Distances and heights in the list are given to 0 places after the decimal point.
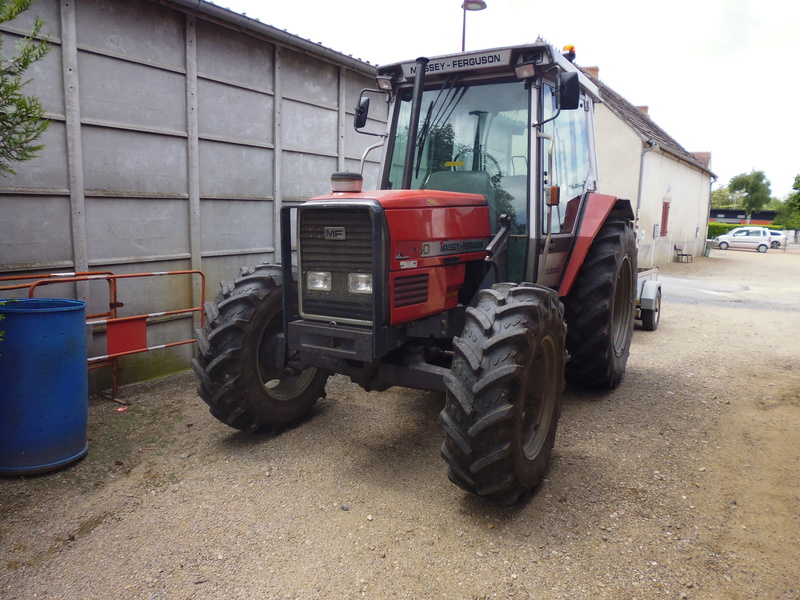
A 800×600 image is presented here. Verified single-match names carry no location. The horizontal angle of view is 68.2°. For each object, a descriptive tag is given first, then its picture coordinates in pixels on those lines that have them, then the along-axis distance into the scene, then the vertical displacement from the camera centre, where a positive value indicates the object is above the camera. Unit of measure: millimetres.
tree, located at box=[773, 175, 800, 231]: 42500 +701
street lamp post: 5925 +2138
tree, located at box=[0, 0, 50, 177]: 3027 +527
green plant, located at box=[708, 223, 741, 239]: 38500 -263
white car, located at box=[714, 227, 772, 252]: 30688 -686
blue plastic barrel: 3389 -1040
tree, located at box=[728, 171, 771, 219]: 57625 +3438
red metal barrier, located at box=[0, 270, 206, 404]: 4720 -972
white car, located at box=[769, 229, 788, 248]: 32094 -620
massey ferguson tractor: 2980 -392
